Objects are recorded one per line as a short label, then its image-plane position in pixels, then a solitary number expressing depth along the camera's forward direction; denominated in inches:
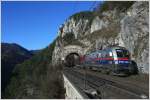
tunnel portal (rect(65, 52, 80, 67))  1195.7
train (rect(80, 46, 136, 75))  411.6
